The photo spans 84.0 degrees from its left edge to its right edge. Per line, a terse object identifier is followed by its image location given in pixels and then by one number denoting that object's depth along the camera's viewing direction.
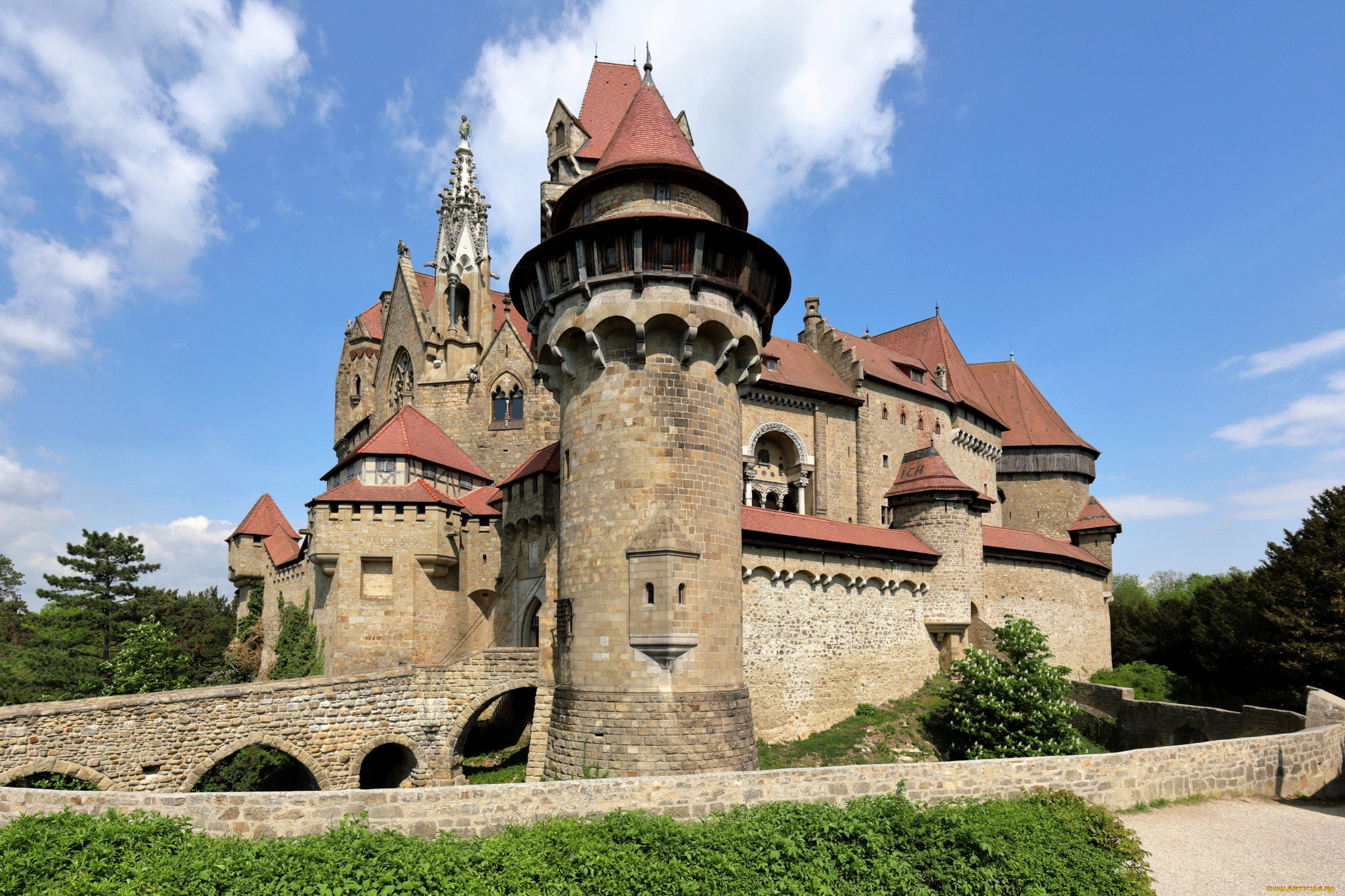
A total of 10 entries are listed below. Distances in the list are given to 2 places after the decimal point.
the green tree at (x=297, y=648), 25.16
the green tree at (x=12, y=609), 51.41
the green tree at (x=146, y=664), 28.47
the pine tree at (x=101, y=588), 32.78
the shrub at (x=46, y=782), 14.58
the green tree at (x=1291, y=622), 24.12
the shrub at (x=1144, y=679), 31.50
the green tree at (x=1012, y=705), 19.67
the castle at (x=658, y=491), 15.48
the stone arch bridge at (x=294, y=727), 15.01
